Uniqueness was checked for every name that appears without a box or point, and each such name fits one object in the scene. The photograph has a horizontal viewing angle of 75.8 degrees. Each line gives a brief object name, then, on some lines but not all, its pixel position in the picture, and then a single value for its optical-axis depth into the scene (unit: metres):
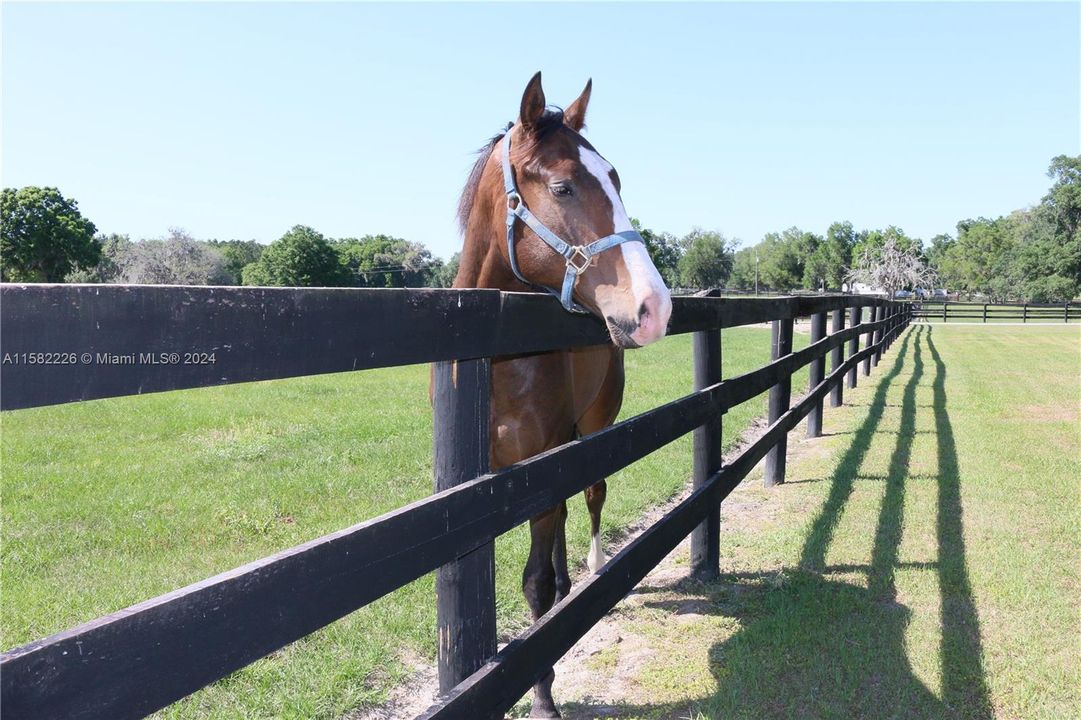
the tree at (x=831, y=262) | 124.75
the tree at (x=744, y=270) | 142.21
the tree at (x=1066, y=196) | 70.38
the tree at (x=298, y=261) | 87.69
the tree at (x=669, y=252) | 127.46
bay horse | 2.17
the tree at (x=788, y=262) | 134.38
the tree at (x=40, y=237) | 65.94
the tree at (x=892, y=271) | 85.69
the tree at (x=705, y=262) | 124.25
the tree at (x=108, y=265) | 71.56
